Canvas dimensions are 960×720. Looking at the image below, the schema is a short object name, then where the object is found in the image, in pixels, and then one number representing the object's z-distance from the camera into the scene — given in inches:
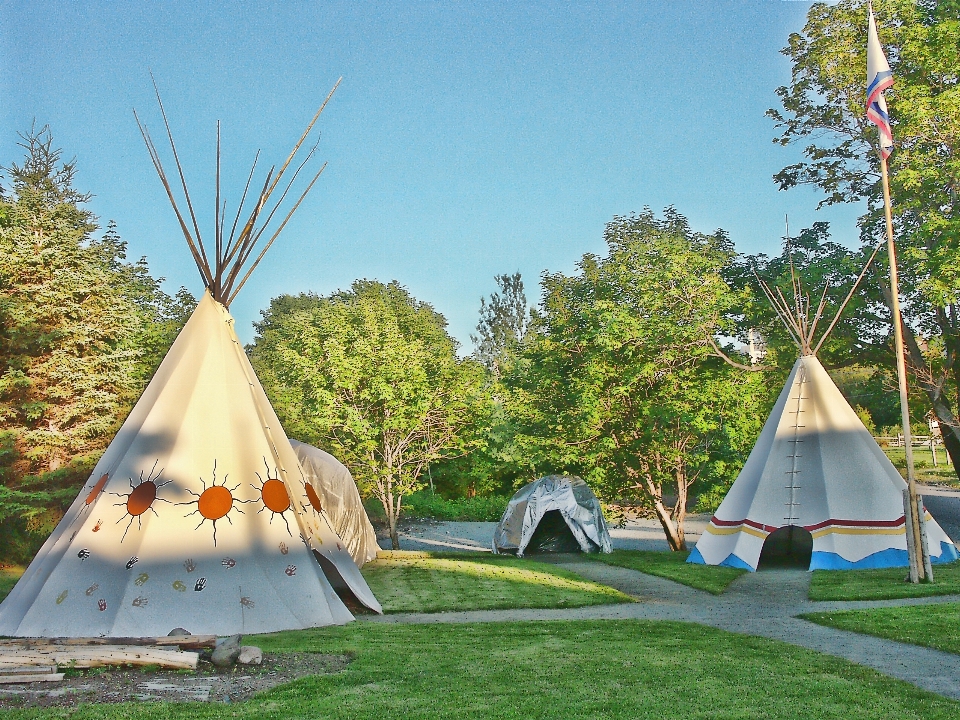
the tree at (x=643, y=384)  674.8
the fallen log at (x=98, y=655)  237.8
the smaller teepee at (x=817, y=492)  543.8
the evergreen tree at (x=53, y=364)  698.8
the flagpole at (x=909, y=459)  456.4
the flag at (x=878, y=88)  478.6
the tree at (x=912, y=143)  685.3
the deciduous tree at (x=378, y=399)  804.6
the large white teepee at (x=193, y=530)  329.7
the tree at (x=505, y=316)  2001.7
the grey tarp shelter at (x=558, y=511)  711.1
